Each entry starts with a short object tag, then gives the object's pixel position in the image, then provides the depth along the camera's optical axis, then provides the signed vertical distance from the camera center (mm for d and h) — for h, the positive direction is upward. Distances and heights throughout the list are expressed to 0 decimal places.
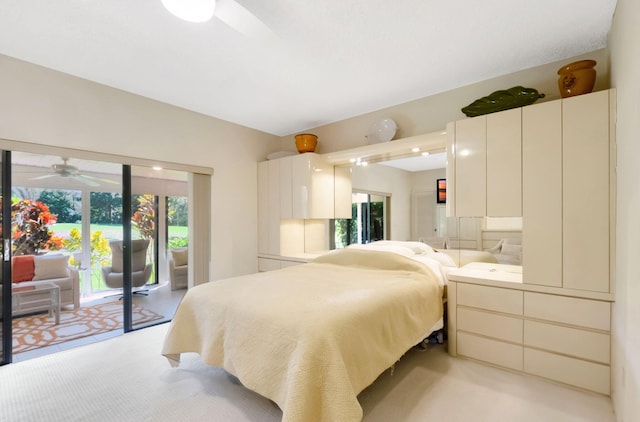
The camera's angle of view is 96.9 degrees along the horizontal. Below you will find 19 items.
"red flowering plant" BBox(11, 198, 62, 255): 2494 -148
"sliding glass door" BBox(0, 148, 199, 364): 2504 -351
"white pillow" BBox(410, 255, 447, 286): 2554 -536
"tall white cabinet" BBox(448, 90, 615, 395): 1895 -278
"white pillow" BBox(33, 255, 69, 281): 2646 -535
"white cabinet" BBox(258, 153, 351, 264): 3752 +111
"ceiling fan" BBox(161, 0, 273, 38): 1475 +1094
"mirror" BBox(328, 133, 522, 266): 2650 -14
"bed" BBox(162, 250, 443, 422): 1363 -722
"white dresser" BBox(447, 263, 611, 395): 1906 -885
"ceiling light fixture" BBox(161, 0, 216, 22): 1464 +1070
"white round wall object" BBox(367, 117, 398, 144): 3279 +938
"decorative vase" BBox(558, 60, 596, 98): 2023 +952
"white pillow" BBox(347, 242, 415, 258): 2891 -413
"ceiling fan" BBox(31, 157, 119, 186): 2718 +366
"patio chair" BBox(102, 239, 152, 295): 3053 -628
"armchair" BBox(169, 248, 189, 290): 3623 -746
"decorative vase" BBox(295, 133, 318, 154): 3801 +918
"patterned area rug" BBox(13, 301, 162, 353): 2605 -1161
